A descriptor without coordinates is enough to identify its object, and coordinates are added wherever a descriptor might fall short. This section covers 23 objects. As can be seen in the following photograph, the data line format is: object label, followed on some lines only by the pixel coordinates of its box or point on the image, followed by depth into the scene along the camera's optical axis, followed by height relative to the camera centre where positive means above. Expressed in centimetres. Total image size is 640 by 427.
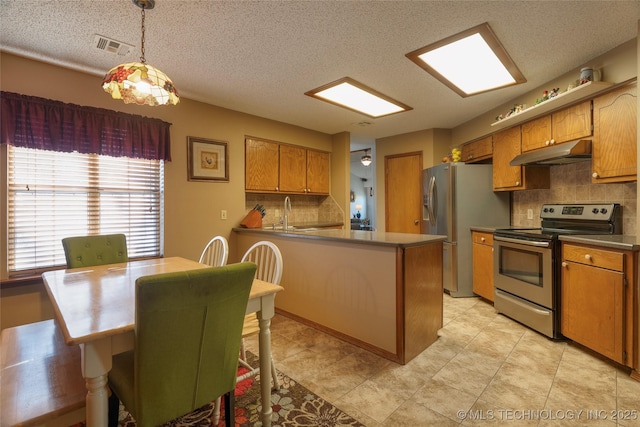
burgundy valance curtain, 231 +74
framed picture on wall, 333 +62
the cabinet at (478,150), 373 +80
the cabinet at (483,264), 337 -61
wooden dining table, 101 -39
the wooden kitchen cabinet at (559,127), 248 +75
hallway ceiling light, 707 +125
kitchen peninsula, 218 -61
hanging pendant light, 149 +67
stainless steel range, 250 -45
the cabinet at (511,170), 317 +44
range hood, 245 +49
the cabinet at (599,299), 196 -64
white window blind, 243 +11
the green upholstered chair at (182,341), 100 -47
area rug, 158 -110
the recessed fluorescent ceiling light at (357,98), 298 +125
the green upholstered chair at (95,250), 218 -27
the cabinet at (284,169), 391 +63
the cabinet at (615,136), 213 +55
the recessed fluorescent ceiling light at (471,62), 216 +123
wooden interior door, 481 +32
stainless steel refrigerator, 371 -1
